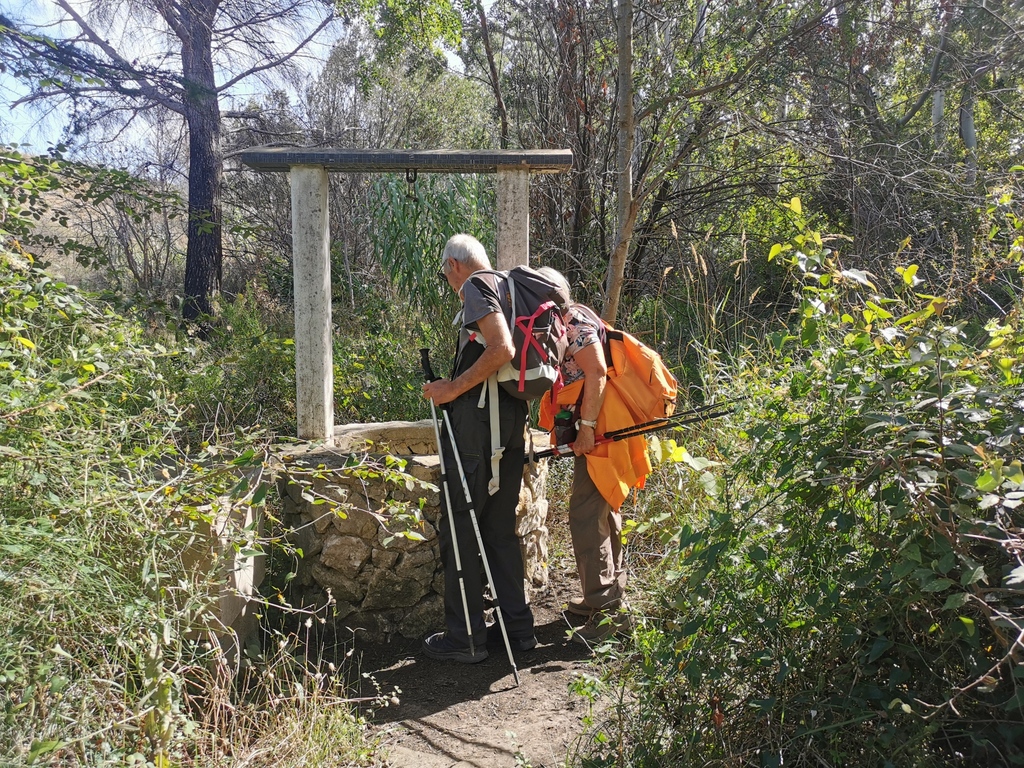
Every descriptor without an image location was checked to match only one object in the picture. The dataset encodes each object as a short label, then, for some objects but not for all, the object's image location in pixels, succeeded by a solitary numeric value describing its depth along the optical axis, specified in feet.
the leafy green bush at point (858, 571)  6.86
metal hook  15.37
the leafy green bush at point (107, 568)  7.76
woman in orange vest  13.56
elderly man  12.75
